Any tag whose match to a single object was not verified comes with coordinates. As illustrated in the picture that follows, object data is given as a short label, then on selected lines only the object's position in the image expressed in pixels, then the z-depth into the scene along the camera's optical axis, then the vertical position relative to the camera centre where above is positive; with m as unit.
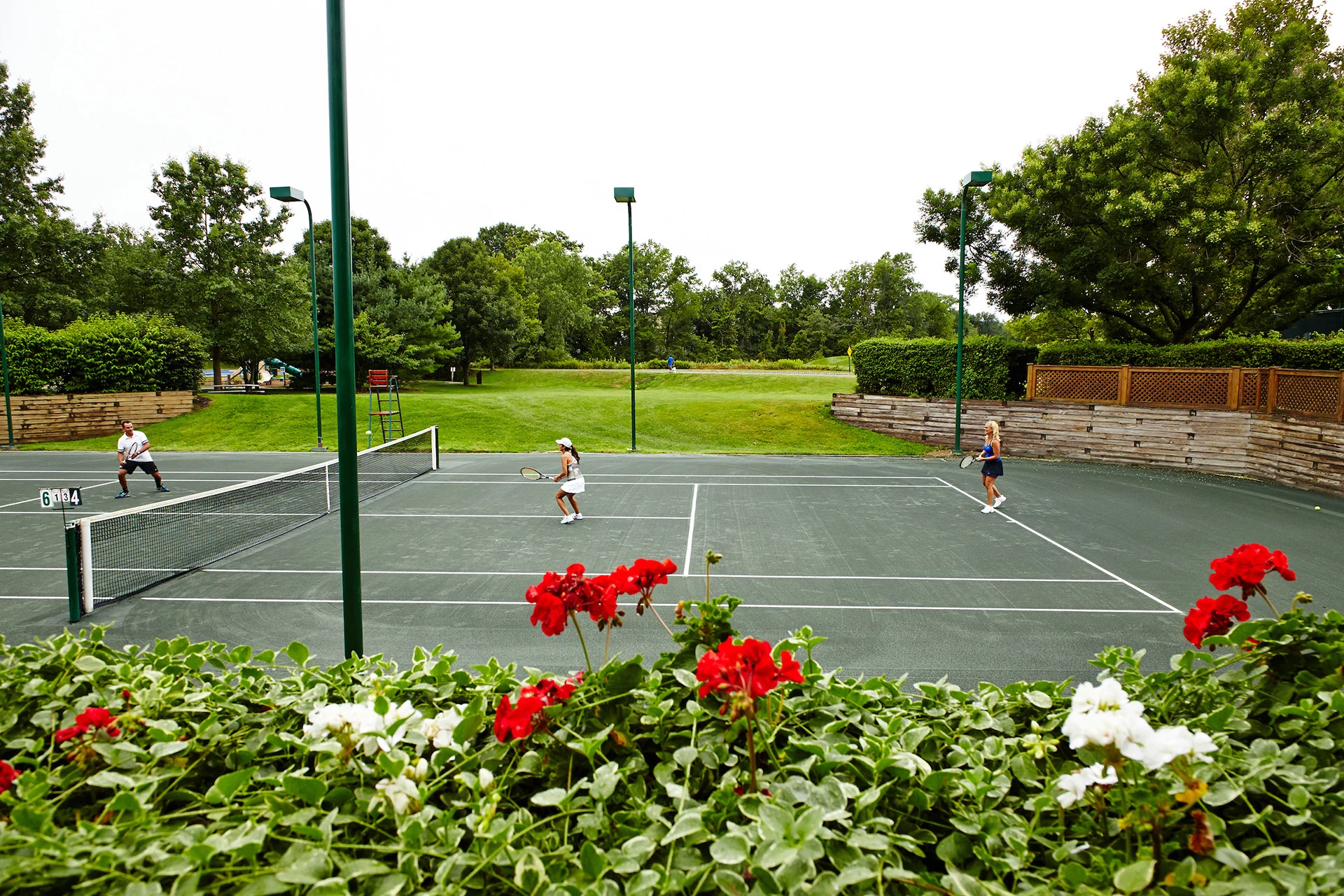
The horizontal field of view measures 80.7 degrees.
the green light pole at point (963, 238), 18.06 +3.55
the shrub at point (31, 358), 26.98 +0.69
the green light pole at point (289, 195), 19.00 +4.50
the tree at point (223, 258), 33.41 +5.20
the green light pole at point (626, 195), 20.33 +4.76
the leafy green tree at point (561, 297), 55.31 +6.08
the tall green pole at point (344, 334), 3.79 +0.23
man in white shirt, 15.73 -1.51
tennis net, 8.50 -2.28
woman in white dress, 13.06 -1.66
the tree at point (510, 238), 82.69 +15.36
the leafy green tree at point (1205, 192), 19.48 +4.94
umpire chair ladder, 26.23 -1.10
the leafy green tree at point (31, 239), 35.62 +6.34
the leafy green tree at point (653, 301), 69.31 +7.37
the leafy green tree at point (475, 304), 43.47 +4.19
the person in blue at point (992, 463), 13.86 -1.44
